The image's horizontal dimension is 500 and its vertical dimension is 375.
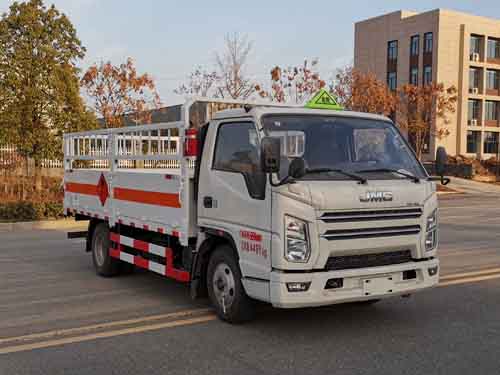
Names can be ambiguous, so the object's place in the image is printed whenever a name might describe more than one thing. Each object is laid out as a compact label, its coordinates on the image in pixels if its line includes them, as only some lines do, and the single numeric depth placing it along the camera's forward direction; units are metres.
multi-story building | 53.56
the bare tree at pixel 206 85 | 32.16
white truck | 5.44
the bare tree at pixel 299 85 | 32.66
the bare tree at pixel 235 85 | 31.31
